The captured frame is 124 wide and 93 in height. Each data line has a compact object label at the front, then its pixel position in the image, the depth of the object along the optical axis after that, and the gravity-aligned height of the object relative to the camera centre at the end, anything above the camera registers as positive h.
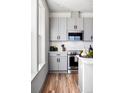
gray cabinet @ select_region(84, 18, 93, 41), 4.35 +0.79
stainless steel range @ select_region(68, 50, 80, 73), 4.09 -0.81
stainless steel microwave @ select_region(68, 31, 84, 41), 4.29 +0.41
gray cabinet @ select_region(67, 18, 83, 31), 4.32 +0.98
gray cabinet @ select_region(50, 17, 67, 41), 4.30 +0.79
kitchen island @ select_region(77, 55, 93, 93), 2.07 -0.71
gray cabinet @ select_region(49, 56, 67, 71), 4.09 -0.81
